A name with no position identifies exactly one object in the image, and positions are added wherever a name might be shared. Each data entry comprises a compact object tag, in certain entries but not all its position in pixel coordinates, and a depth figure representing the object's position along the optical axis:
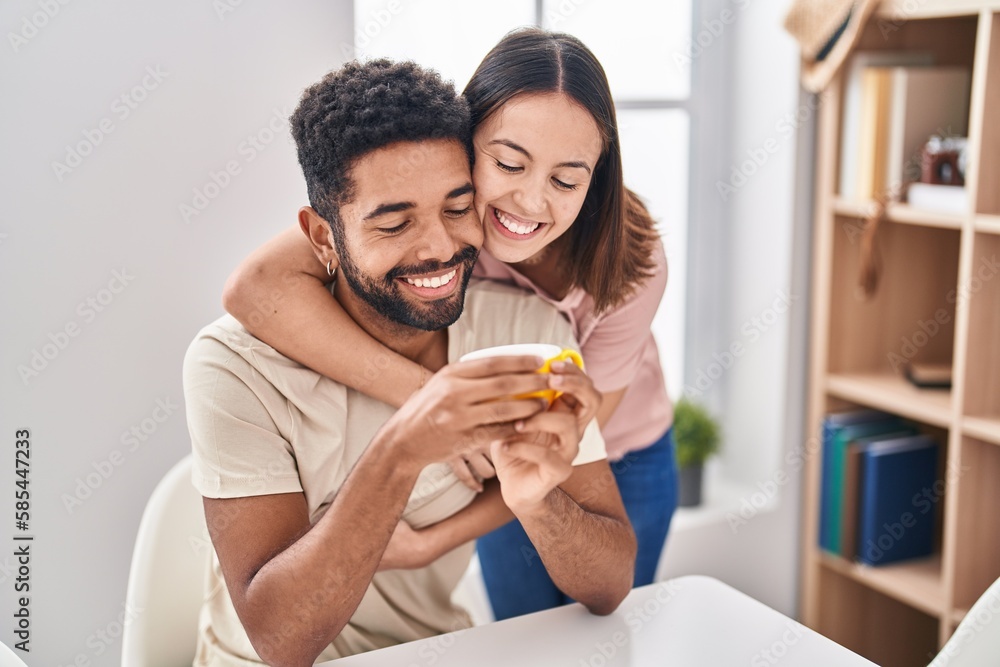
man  1.06
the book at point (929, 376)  2.37
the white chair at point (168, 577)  1.38
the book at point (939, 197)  2.15
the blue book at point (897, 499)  2.42
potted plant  2.46
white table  1.18
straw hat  2.24
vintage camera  2.22
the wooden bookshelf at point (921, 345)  2.12
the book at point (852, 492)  2.47
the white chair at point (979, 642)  1.03
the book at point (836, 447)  2.49
